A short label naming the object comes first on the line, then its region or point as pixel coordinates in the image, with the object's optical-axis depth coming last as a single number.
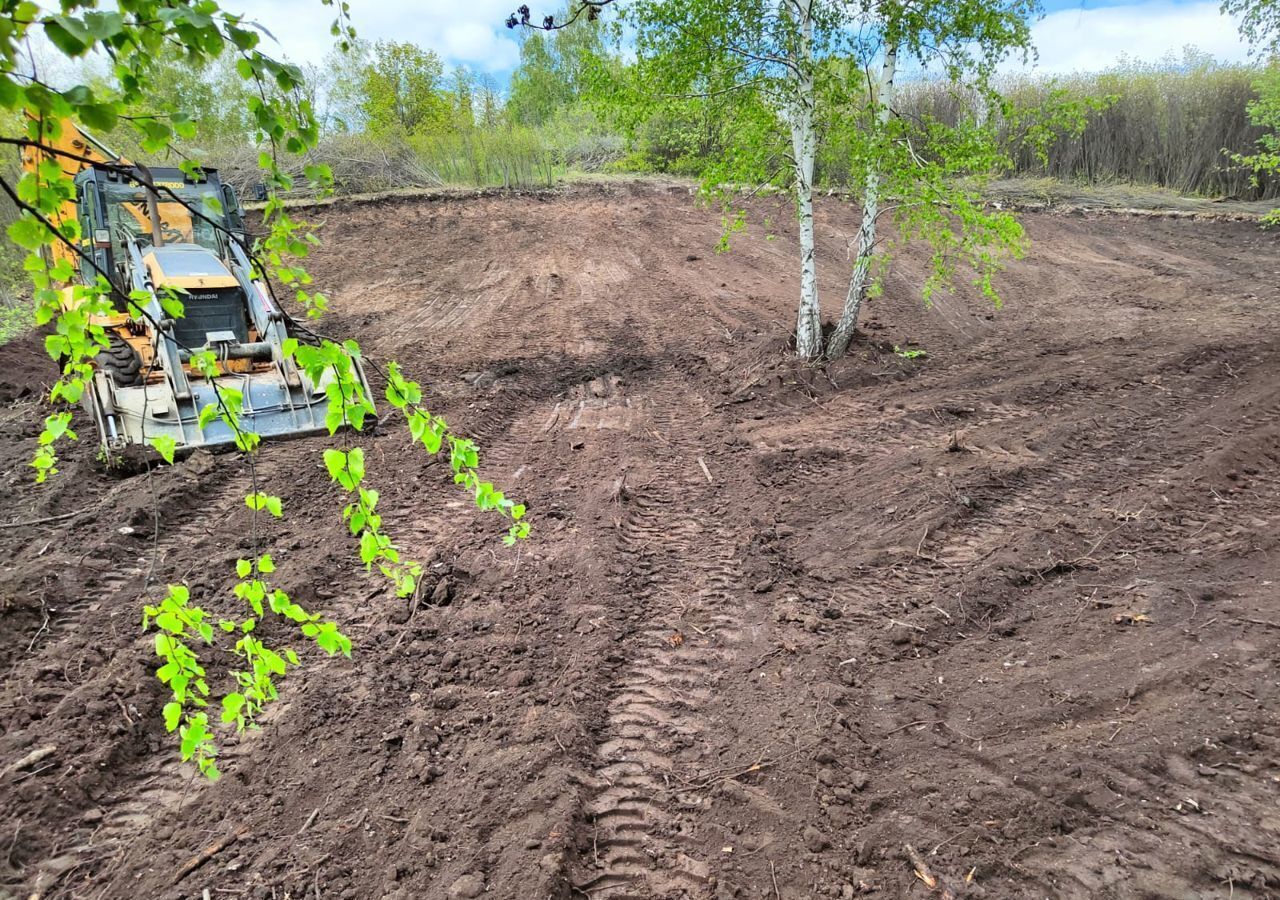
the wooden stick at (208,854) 2.92
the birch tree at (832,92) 6.52
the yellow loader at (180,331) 6.48
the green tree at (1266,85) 10.43
